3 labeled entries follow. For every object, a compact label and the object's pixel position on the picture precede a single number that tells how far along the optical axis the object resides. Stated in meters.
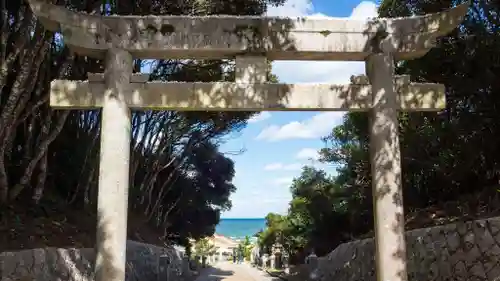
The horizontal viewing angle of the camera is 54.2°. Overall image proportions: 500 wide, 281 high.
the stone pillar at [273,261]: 29.13
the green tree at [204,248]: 53.10
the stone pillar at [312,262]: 16.59
